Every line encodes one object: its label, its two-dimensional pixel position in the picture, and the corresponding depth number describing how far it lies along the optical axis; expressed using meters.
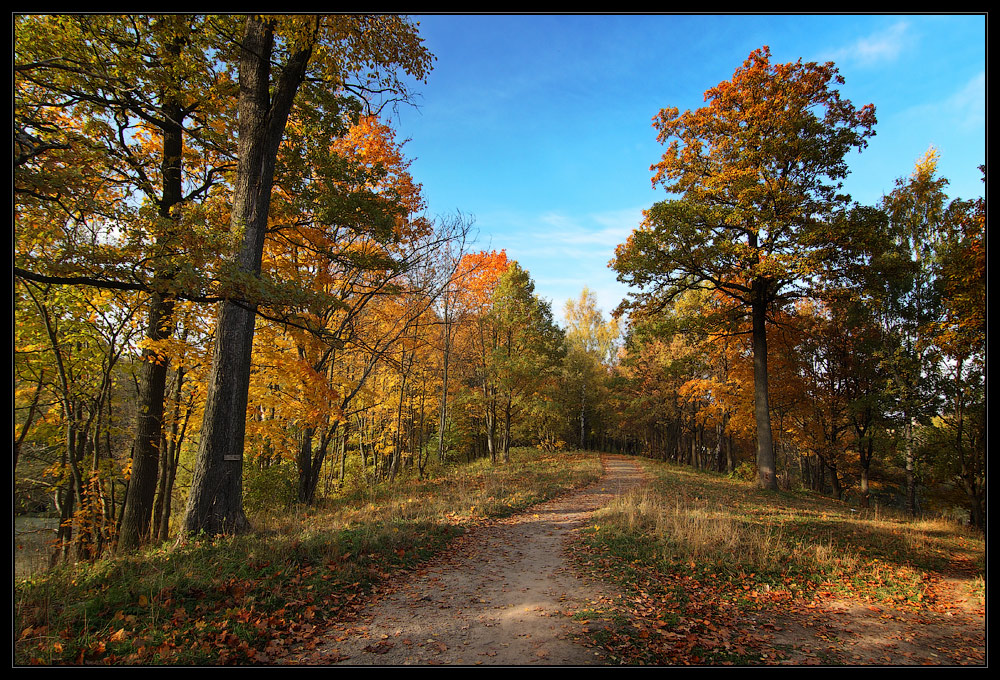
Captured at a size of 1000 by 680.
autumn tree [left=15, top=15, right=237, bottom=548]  4.11
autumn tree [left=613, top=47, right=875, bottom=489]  12.59
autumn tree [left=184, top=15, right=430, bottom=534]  6.52
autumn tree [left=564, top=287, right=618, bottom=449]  31.88
